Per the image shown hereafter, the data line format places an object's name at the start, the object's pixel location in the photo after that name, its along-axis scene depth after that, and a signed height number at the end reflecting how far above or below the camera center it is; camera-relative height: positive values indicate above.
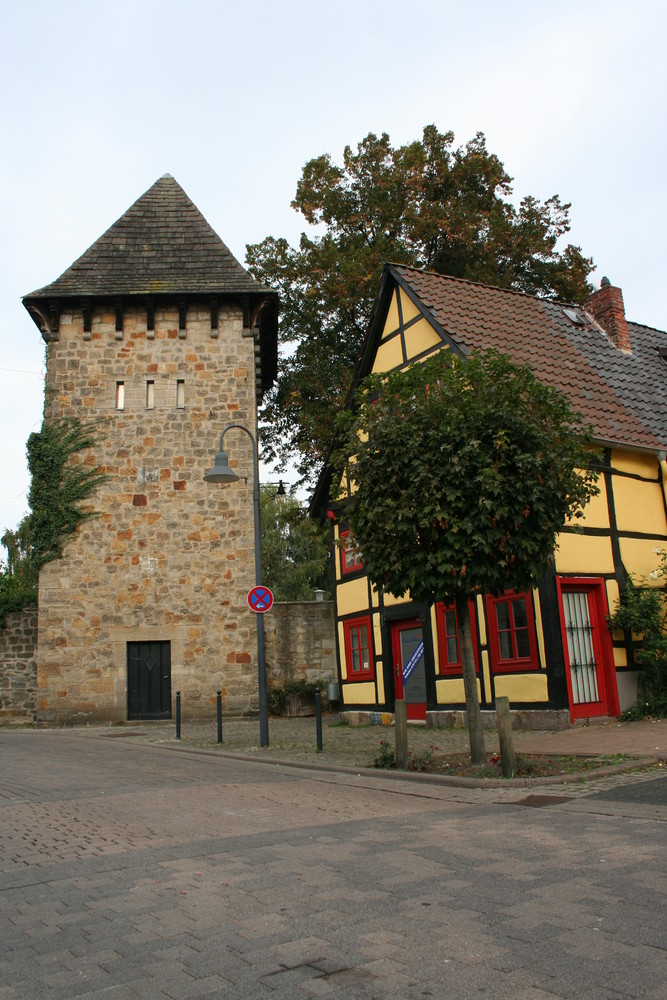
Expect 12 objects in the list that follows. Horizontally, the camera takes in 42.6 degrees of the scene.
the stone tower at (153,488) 20.38 +4.92
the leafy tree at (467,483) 9.30 +2.07
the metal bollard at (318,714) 11.94 -0.43
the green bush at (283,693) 21.41 -0.22
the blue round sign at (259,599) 13.58 +1.35
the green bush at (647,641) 13.77 +0.36
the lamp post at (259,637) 13.34 +0.78
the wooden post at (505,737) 8.86 -0.66
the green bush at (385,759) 10.28 -0.95
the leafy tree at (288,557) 43.88 +6.62
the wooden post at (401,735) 10.12 -0.66
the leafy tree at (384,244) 23.95 +12.23
